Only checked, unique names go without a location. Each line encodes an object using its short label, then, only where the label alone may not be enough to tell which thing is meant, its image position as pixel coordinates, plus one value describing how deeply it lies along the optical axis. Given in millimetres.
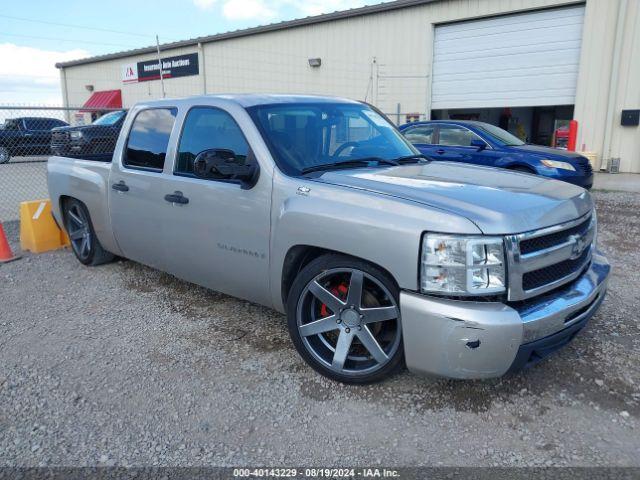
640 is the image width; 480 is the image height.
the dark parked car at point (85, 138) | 12023
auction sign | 25422
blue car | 9164
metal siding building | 14242
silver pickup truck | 2652
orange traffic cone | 6151
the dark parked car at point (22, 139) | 16078
